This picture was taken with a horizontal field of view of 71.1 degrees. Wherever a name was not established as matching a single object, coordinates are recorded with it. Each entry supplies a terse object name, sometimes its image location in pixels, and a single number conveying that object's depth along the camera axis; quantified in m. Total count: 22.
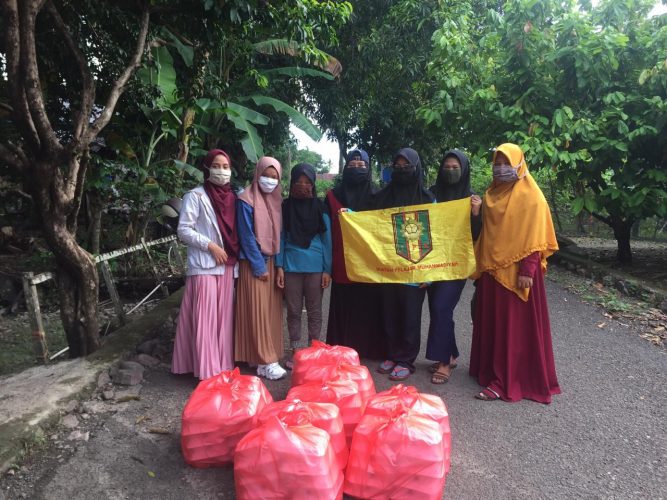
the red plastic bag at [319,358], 2.90
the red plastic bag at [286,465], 1.92
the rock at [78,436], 2.70
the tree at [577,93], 5.77
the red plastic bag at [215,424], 2.36
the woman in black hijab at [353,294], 3.77
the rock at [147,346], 3.91
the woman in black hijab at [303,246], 3.62
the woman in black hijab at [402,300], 3.50
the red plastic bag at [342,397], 2.47
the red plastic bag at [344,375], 2.67
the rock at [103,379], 3.29
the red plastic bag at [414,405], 2.28
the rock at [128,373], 3.36
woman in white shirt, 3.32
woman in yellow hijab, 3.10
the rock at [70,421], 2.82
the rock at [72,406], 2.93
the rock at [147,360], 3.72
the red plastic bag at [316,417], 2.12
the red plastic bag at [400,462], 2.04
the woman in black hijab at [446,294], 3.43
